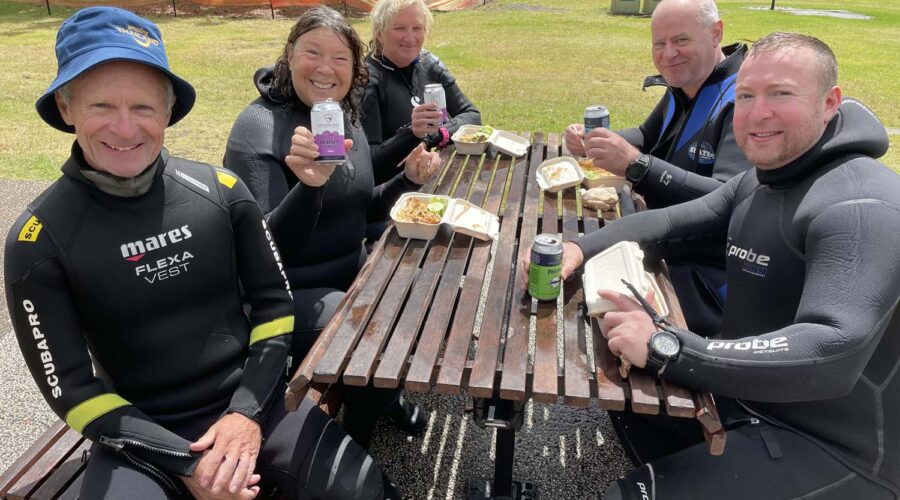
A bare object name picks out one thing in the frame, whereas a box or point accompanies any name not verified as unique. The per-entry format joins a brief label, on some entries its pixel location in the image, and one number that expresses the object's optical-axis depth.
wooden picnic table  1.80
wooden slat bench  1.90
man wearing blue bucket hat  1.80
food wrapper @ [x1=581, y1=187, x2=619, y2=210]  3.05
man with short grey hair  2.74
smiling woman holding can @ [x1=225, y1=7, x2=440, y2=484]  2.56
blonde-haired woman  3.88
